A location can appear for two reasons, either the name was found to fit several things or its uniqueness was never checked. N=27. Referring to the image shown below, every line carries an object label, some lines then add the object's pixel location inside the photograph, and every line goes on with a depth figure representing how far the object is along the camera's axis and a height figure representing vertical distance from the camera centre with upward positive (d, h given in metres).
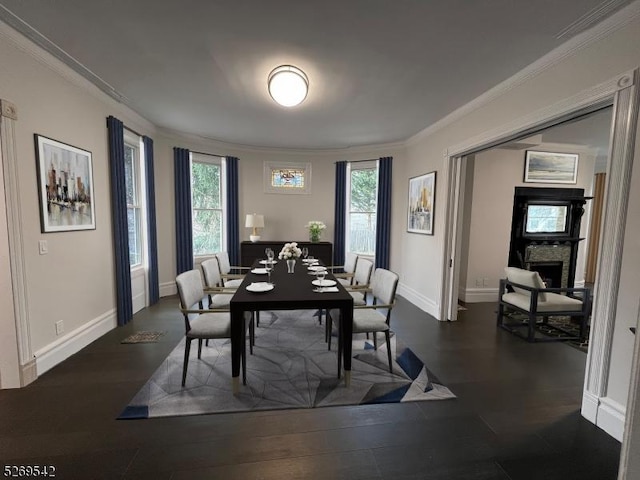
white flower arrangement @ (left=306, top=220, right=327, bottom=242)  5.54 -0.26
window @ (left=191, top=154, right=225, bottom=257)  5.35 +0.17
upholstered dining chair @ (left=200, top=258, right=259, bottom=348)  3.17 -0.82
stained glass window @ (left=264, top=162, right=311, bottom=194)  5.87 +0.71
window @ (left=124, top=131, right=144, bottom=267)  4.16 +0.21
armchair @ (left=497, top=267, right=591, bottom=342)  3.50 -1.01
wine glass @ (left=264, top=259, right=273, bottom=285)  3.00 -0.59
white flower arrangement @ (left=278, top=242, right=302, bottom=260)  3.53 -0.44
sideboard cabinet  5.46 -0.64
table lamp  5.41 -0.15
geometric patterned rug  2.22 -1.39
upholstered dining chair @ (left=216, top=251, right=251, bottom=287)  3.99 -0.82
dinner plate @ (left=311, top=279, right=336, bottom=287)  2.72 -0.62
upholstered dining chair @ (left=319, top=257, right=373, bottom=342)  3.29 -0.78
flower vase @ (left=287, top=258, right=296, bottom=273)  3.33 -0.55
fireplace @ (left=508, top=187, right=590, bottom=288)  4.97 -0.15
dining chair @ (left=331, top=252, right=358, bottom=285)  4.21 -0.74
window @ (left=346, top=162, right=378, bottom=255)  5.81 +0.15
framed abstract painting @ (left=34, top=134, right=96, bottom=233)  2.54 +0.22
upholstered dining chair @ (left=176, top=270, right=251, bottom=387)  2.47 -0.94
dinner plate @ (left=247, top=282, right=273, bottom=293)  2.51 -0.63
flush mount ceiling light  2.62 +1.14
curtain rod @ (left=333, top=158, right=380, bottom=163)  5.62 +1.04
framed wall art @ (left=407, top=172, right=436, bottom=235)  4.37 +0.20
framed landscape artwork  4.98 +0.86
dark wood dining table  2.25 -0.68
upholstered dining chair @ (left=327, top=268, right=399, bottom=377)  2.67 -0.93
